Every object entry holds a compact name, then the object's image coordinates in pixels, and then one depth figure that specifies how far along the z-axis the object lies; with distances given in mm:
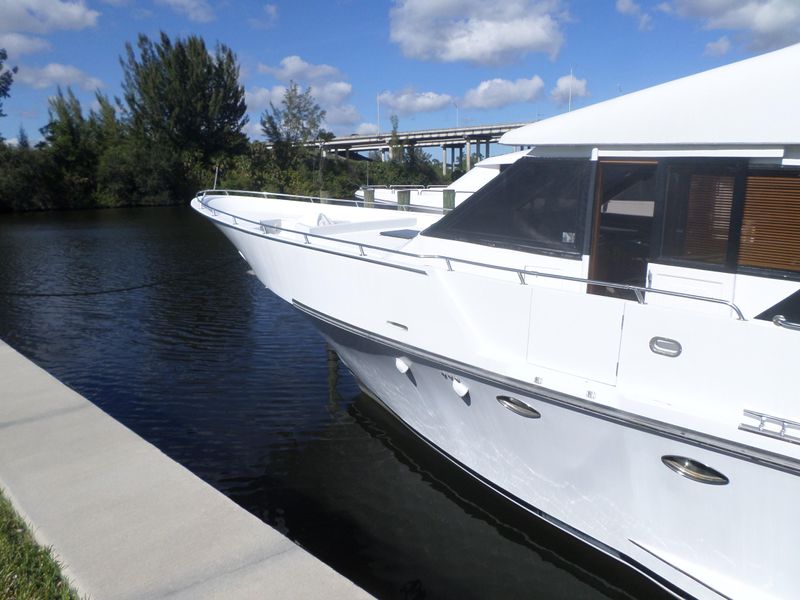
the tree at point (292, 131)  50125
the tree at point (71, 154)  44125
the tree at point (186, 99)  48969
